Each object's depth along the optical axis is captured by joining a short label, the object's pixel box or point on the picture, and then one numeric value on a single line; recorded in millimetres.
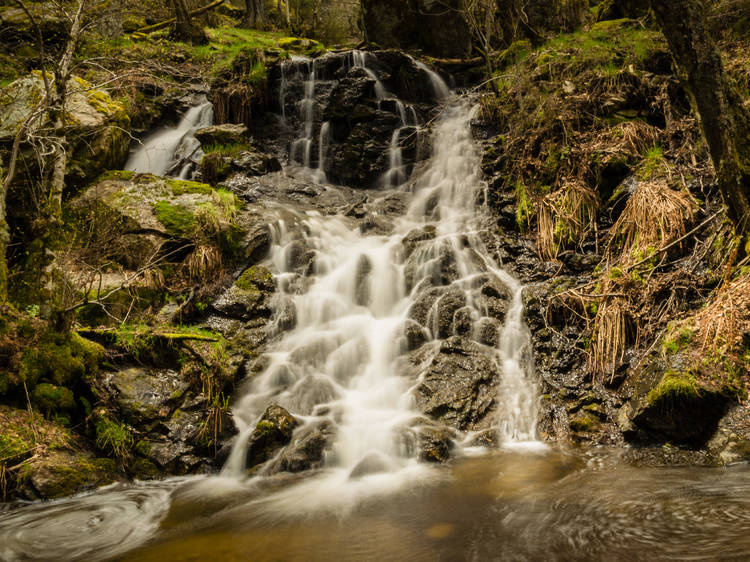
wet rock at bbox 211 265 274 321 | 6500
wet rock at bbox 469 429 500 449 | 4610
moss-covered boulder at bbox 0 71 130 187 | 6047
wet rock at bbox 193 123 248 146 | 10305
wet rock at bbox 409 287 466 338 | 6035
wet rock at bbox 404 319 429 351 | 5977
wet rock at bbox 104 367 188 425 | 4605
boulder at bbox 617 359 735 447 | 3729
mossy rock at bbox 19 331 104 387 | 4328
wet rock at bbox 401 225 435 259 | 7496
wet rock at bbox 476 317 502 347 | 5773
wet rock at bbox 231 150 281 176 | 9906
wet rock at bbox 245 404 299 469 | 4625
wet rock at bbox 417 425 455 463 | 4355
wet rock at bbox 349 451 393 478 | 4277
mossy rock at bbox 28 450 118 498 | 3850
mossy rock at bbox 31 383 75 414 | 4320
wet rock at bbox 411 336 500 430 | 4945
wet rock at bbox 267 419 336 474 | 4473
